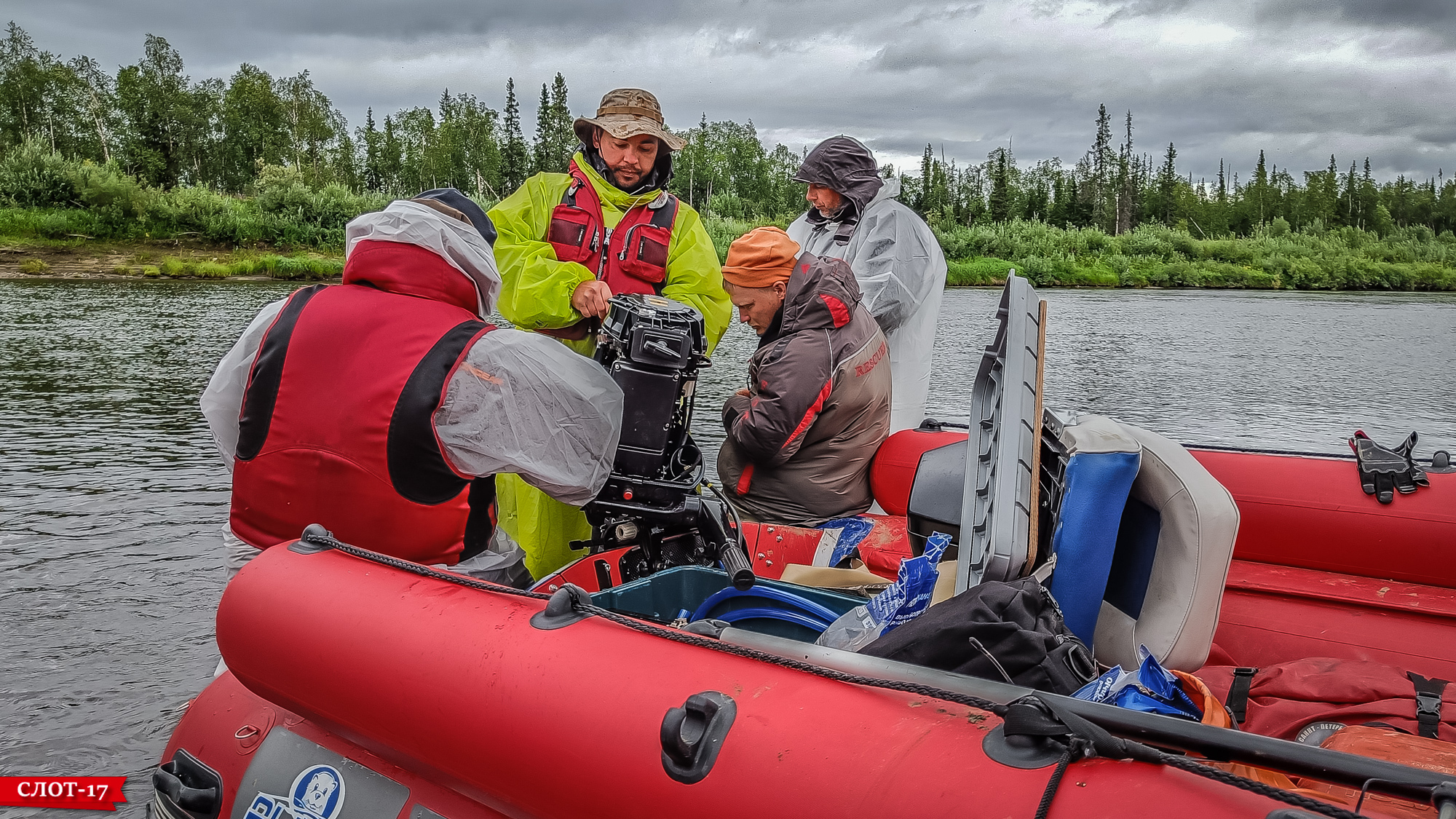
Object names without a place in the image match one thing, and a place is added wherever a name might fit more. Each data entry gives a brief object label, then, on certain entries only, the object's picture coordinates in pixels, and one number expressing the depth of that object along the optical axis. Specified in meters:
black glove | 2.44
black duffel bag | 1.45
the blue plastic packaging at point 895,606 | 1.78
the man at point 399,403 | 1.95
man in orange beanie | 2.91
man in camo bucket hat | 3.12
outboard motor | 2.47
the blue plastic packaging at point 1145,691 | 1.35
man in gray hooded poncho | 4.13
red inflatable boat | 1.14
